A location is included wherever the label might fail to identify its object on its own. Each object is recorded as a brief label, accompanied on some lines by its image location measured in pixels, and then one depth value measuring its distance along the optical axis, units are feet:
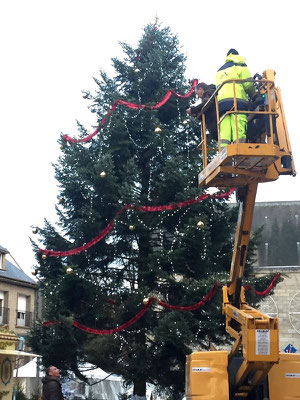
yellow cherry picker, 25.38
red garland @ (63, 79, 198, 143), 49.24
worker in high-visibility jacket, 27.07
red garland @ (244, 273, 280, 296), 45.79
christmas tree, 43.96
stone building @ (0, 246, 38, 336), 115.44
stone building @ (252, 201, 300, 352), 104.73
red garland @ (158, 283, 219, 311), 42.38
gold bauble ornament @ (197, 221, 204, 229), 41.90
